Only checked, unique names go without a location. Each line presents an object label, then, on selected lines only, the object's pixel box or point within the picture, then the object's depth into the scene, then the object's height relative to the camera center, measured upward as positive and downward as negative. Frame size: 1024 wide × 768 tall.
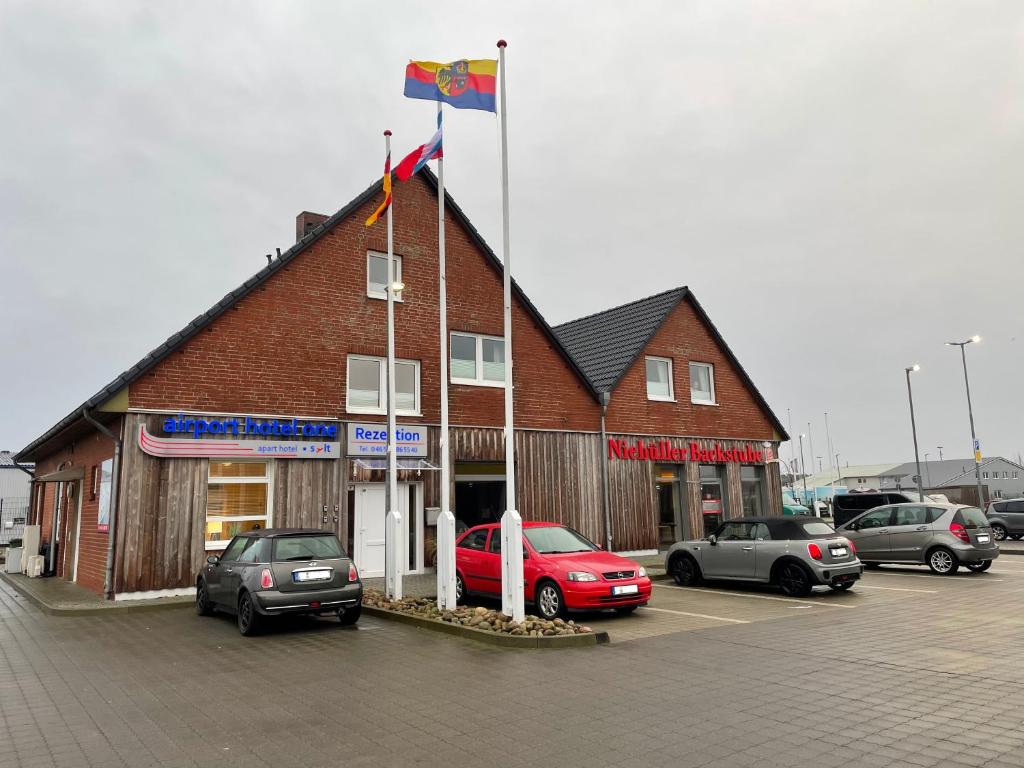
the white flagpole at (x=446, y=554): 11.26 -0.73
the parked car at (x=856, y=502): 23.66 -0.17
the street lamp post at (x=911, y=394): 31.06 +4.33
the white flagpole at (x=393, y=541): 12.65 -0.57
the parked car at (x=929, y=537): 16.20 -0.96
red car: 11.01 -1.08
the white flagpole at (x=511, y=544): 10.10 -0.55
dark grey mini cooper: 10.31 -0.98
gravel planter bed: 9.18 -1.63
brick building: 14.16 +1.95
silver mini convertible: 13.23 -1.05
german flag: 14.05 +5.94
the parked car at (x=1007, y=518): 27.08 -0.92
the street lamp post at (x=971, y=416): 31.41 +3.51
